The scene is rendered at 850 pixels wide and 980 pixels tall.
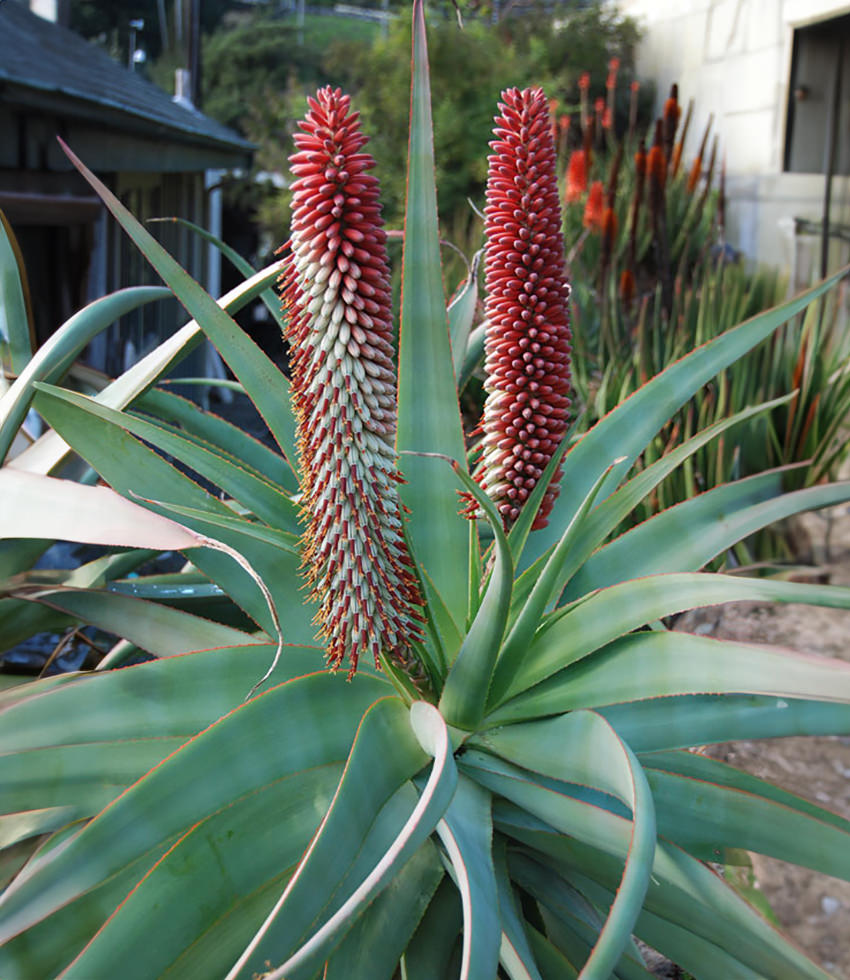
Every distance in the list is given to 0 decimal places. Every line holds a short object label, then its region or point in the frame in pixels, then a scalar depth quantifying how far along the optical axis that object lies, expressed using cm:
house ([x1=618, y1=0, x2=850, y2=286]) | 753
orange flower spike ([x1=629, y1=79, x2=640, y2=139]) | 518
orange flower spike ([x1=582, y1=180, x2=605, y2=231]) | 443
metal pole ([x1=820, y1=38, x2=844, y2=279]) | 680
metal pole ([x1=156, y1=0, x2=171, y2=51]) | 2141
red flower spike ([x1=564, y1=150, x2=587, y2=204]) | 470
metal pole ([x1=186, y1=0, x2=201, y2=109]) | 1073
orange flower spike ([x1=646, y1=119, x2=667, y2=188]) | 385
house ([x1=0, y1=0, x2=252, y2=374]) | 364
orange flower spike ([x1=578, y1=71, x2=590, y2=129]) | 514
